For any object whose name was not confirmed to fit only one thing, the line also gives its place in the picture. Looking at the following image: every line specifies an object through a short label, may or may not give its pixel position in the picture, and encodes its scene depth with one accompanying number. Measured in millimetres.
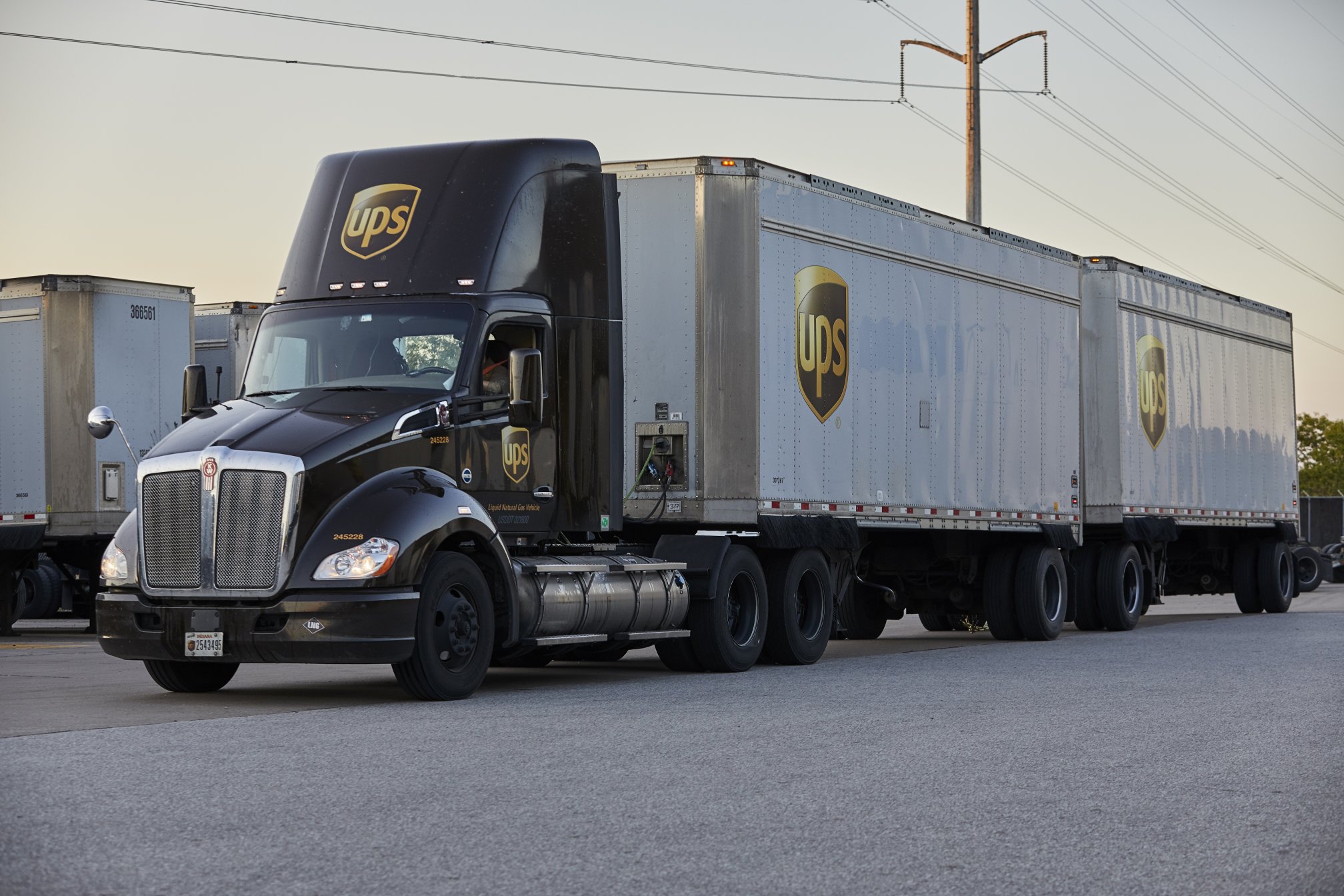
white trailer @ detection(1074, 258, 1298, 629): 24406
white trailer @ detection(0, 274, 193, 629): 22578
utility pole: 31469
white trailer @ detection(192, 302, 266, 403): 25672
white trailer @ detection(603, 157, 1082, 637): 16031
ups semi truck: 12422
